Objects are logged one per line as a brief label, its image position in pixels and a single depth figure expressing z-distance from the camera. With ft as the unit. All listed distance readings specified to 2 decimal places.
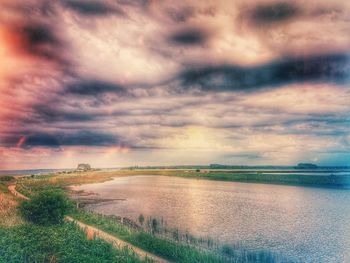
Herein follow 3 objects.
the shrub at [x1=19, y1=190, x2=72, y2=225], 92.17
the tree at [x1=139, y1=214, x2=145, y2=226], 110.99
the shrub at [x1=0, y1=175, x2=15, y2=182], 337.02
